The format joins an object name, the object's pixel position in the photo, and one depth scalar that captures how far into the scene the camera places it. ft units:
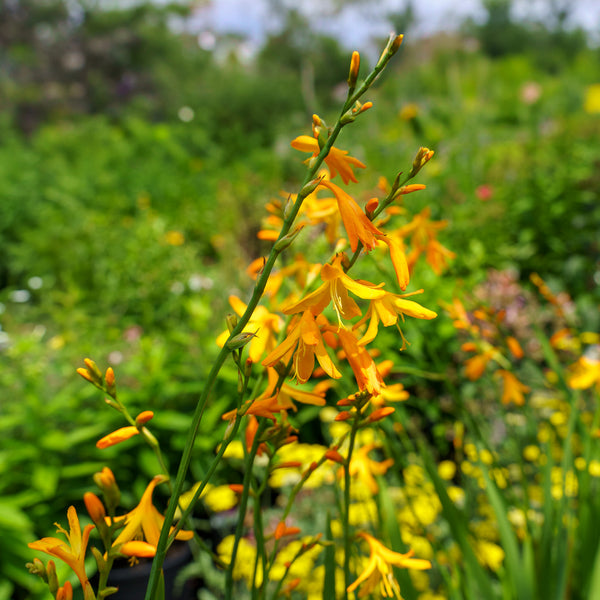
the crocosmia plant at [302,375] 1.45
